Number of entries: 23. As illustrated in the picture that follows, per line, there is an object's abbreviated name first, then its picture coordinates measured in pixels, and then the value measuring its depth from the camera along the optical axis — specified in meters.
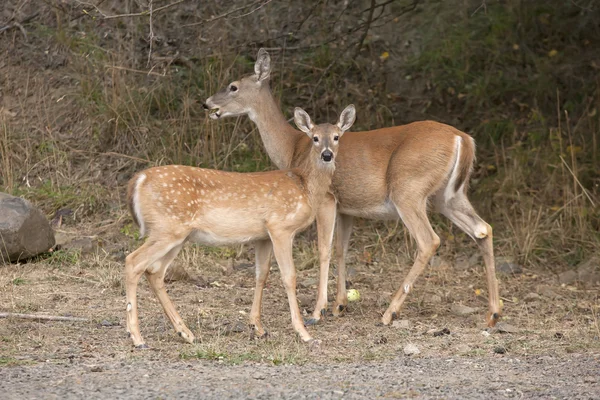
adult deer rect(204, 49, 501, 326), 16.55
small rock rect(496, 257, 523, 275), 20.16
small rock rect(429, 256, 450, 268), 20.45
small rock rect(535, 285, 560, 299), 18.54
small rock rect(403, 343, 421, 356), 13.48
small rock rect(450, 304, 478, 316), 17.07
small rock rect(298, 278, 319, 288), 18.94
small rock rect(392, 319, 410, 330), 15.77
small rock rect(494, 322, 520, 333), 15.44
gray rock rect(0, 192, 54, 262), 18.75
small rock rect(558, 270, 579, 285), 19.61
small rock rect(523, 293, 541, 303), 18.23
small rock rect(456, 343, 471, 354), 13.67
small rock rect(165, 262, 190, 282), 18.27
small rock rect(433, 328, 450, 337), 15.01
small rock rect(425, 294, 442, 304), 17.88
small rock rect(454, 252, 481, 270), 20.53
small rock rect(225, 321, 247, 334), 14.79
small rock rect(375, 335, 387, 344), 14.39
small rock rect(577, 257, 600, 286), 19.53
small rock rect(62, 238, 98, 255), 20.28
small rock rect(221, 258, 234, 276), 19.45
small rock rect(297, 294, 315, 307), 17.58
